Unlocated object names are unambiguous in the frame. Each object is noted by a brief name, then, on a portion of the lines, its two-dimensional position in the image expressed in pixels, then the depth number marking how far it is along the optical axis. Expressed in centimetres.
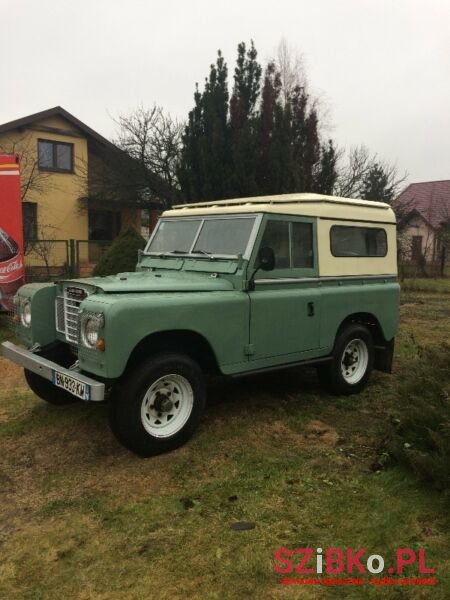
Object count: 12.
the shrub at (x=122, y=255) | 1093
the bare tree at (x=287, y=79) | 2109
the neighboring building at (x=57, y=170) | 1928
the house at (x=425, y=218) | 2280
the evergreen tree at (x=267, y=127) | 1277
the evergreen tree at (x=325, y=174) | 1459
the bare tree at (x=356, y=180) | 2480
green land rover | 402
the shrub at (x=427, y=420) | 345
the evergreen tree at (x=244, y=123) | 1241
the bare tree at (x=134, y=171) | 1983
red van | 875
